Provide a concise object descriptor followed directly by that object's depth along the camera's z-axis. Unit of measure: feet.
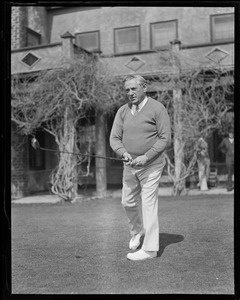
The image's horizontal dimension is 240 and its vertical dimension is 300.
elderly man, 14.35
